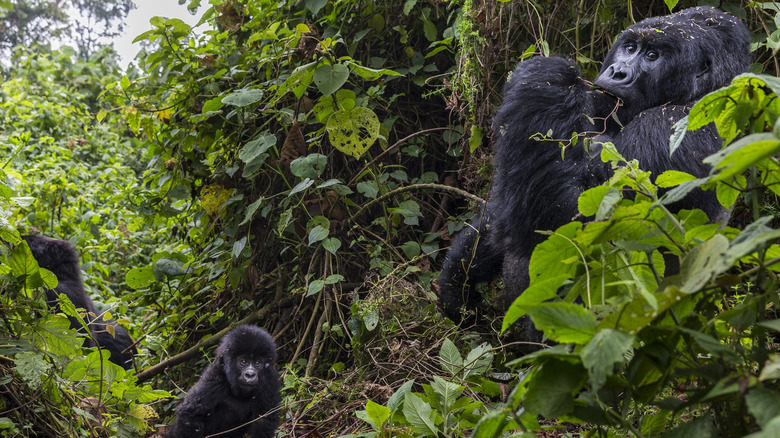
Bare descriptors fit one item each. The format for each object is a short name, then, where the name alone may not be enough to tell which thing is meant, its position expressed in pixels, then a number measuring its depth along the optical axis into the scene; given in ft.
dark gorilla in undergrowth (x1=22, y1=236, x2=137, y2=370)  12.35
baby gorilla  8.46
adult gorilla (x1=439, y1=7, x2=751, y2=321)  7.14
